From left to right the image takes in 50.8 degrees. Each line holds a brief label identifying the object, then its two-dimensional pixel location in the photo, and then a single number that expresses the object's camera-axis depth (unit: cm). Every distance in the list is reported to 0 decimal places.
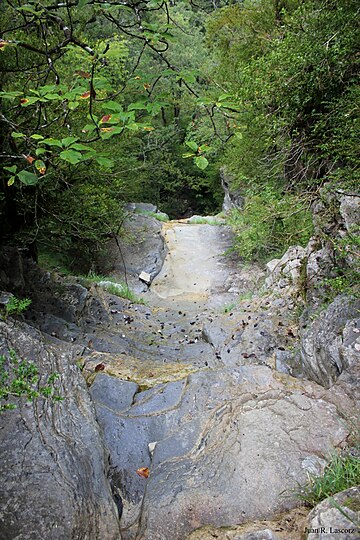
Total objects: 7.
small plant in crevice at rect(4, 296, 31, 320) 354
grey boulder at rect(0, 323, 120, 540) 201
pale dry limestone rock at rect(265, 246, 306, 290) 600
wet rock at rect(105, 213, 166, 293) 1179
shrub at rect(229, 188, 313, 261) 513
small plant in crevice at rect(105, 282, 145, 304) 862
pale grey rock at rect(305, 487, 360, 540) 153
